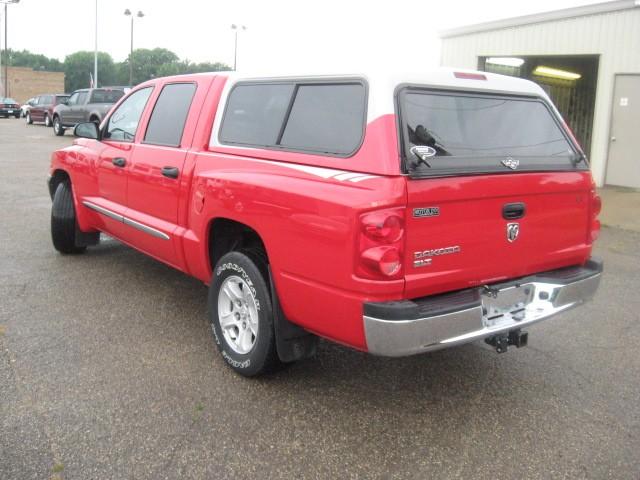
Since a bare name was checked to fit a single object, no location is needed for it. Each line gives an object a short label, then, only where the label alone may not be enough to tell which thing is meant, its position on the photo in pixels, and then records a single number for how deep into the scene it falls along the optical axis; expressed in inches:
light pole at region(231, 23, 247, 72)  1940.2
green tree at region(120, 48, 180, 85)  4431.6
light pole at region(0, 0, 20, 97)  2036.2
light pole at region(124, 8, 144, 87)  1710.1
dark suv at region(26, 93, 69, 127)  1162.5
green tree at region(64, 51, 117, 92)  4734.3
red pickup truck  117.0
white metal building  474.0
